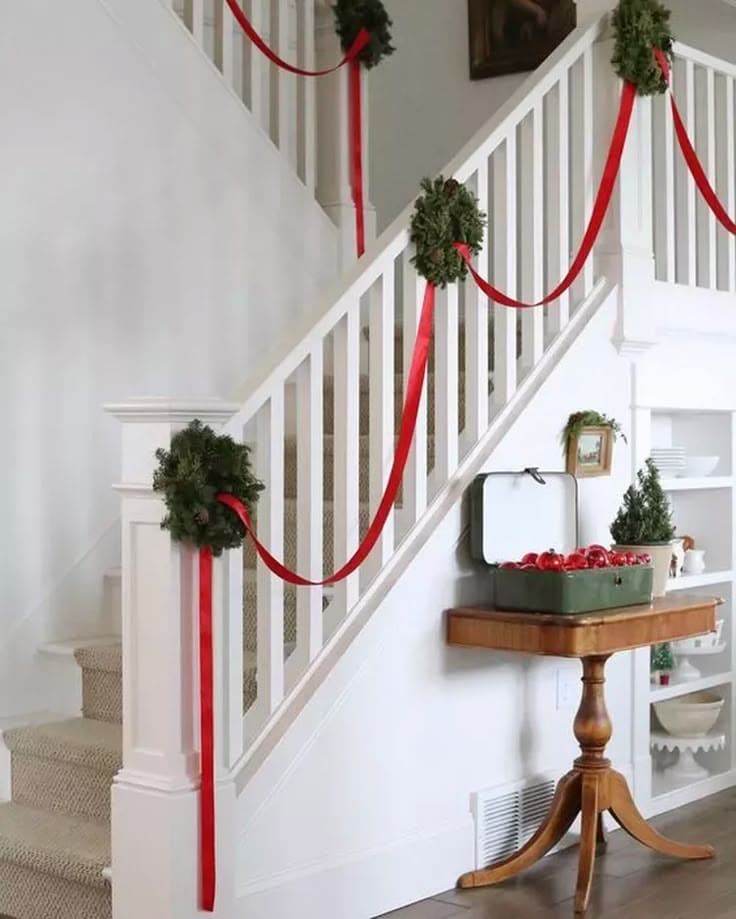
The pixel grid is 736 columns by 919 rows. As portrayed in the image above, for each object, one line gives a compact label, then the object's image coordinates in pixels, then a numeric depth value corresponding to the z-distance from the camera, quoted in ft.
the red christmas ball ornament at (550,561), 13.35
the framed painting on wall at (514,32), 21.83
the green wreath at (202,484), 11.10
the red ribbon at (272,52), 17.26
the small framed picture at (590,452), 15.29
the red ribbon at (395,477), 11.44
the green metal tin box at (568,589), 13.12
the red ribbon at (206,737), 11.25
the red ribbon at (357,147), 18.88
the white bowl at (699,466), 18.04
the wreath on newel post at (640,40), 15.52
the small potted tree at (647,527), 15.12
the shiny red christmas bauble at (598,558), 13.67
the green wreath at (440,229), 13.51
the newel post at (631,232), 15.88
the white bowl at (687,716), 17.31
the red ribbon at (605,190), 14.93
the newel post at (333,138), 18.83
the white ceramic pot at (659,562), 15.05
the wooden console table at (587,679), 13.01
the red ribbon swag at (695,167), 16.03
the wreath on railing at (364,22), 18.52
